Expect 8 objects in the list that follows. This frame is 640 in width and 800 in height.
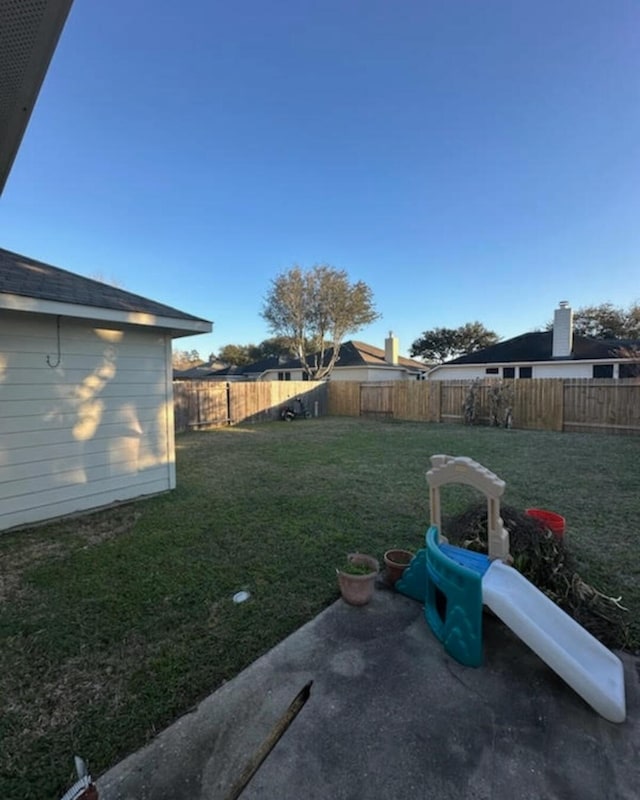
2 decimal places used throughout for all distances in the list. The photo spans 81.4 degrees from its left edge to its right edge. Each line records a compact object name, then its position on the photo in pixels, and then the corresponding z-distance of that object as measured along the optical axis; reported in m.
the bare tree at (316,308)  21.03
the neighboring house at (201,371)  32.48
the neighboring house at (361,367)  23.20
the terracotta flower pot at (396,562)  2.53
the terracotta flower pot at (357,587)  2.29
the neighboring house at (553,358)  15.16
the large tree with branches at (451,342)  30.67
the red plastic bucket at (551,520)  2.61
